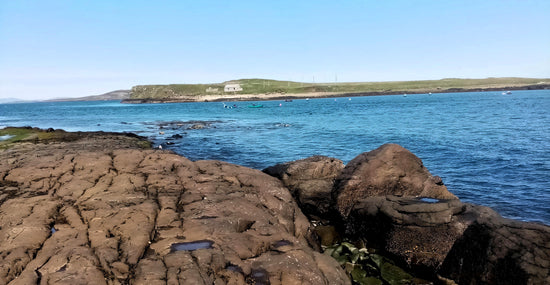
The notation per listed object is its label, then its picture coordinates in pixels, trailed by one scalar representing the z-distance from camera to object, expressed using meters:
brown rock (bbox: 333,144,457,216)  14.77
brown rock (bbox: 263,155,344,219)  15.71
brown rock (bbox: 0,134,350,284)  7.97
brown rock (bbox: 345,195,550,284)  9.24
